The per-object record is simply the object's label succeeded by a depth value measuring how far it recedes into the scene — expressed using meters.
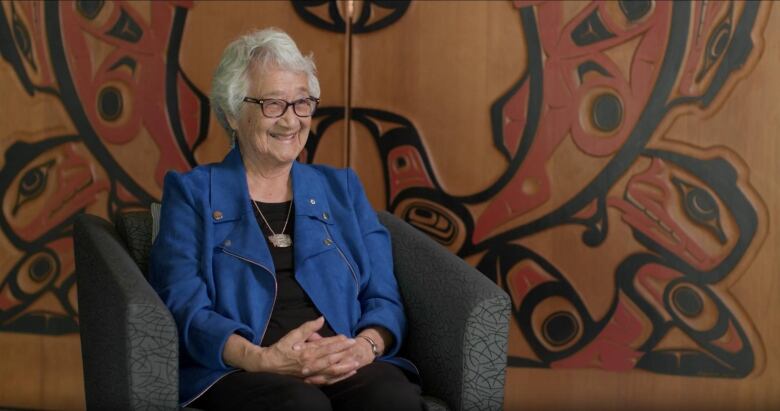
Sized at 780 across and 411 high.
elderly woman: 3.05
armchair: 2.92
